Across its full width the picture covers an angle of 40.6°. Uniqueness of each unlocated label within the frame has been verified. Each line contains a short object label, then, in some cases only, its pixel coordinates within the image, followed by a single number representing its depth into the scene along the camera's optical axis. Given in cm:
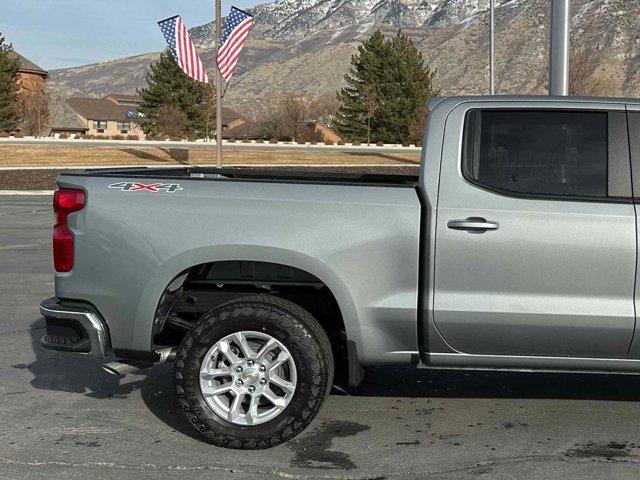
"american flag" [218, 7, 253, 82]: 2627
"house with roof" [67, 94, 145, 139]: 13375
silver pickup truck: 457
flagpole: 2875
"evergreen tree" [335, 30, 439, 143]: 6969
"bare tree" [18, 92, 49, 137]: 6944
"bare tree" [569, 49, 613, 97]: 5138
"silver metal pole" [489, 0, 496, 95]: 2623
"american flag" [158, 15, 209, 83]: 2542
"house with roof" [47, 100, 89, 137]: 10612
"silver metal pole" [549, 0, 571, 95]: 1045
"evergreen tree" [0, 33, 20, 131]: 6606
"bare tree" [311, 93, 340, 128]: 12194
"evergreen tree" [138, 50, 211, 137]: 7356
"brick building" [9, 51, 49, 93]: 9438
